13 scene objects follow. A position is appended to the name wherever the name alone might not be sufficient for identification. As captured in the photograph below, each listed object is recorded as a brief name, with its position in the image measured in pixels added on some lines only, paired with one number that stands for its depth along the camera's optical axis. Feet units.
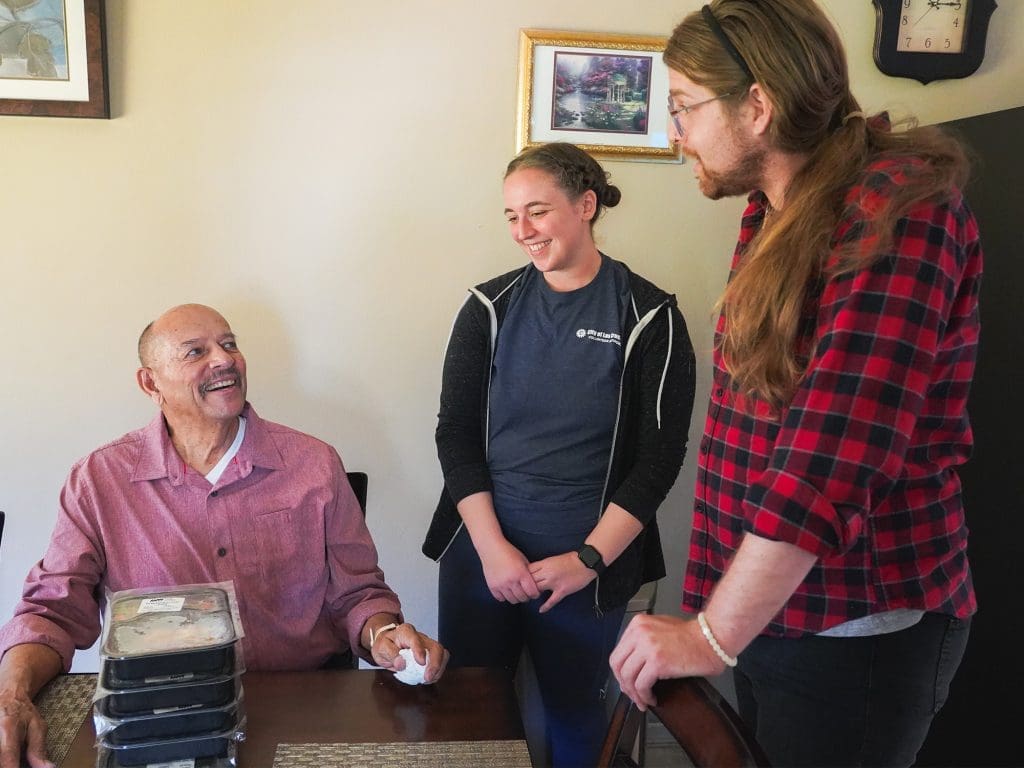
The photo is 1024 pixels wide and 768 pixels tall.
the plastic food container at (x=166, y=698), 3.14
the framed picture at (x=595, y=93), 6.58
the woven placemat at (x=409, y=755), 3.28
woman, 5.28
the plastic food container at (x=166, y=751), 3.17
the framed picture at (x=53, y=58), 6.08
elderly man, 4.77
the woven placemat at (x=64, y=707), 3.41
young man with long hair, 2.63
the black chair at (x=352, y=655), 5.09
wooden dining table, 3.33
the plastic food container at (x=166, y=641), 3.15
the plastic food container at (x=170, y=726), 3.16
